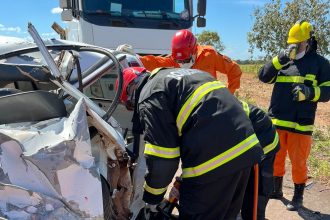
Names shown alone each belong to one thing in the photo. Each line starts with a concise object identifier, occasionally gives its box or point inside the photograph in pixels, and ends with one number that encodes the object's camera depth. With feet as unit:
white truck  19.12
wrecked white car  5.64
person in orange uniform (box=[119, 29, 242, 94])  14.35
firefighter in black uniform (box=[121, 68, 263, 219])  7.27
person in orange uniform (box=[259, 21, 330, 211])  12.81
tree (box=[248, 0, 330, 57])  62.85
